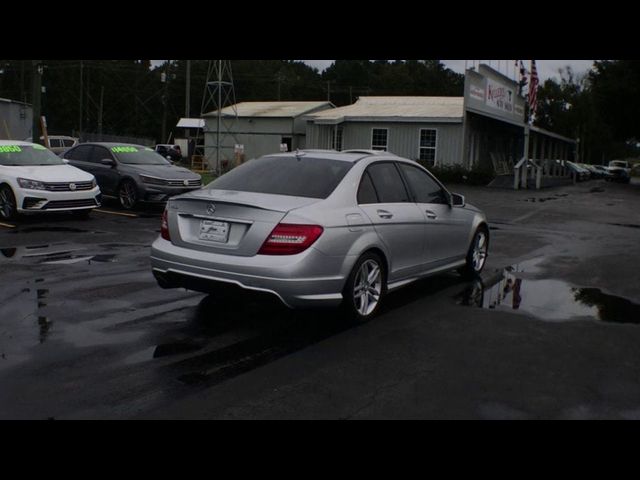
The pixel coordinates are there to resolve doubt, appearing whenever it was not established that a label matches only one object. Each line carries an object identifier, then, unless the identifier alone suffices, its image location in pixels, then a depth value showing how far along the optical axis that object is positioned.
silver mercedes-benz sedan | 5.78
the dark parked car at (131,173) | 15.48
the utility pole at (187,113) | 51.57
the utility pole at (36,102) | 21.80
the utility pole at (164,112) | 73.36
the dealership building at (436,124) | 32.22
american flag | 29.73
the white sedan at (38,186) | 12.78
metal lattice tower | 40.00
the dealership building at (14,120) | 29.94
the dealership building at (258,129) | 38.38
